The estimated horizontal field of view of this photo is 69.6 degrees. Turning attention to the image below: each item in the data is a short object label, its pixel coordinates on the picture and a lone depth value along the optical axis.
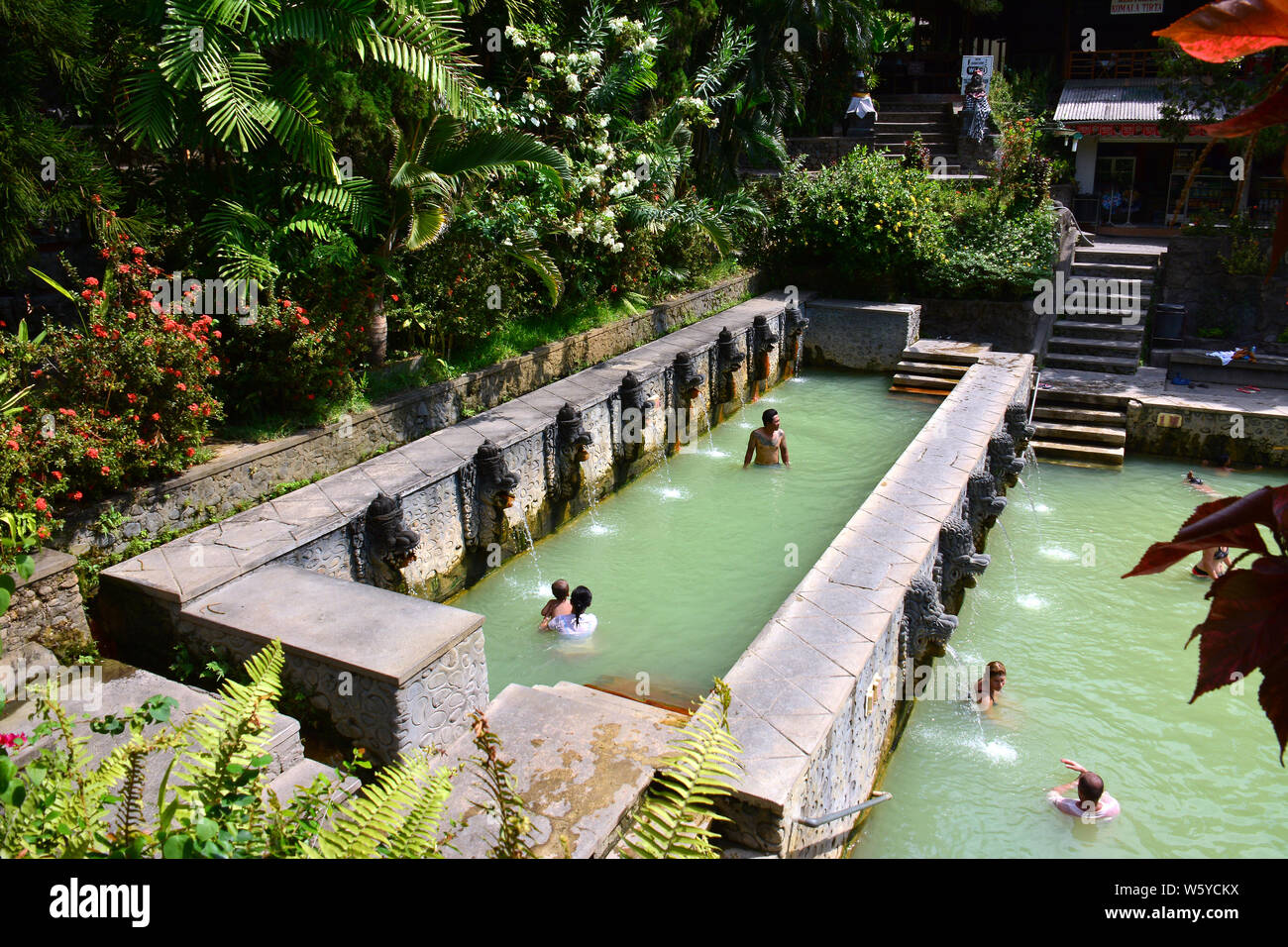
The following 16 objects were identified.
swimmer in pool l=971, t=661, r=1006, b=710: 7.54
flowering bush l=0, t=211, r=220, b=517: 6.61
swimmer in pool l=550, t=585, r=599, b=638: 8.05
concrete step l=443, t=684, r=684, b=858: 4.74
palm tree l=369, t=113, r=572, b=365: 9.79
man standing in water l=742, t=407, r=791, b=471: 11.88
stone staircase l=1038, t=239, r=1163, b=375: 15.96
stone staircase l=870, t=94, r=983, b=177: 24.17
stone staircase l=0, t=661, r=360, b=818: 5.14
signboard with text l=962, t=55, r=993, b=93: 23.95
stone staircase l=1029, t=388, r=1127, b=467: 13.76
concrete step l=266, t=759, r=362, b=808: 5.19
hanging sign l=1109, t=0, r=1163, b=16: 23.89
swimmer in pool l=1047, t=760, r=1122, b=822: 6.29
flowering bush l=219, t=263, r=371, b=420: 8.67
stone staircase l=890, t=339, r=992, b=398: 15.46
